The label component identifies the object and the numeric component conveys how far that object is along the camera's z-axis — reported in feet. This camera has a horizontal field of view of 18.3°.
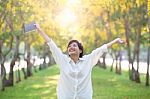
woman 22.22
